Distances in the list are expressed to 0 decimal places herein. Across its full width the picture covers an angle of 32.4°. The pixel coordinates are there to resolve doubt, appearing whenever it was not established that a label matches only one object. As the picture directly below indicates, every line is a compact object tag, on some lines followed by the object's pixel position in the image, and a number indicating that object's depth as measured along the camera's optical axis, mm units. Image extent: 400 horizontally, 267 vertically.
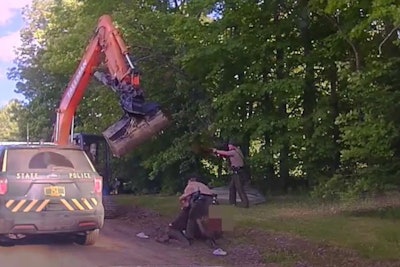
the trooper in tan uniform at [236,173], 18469
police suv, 11188
